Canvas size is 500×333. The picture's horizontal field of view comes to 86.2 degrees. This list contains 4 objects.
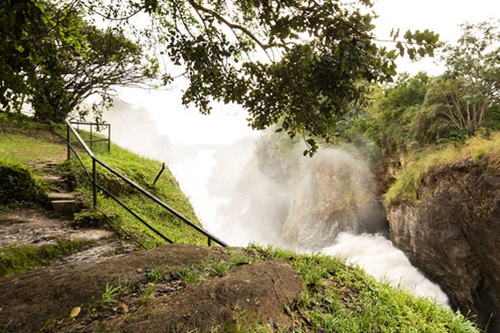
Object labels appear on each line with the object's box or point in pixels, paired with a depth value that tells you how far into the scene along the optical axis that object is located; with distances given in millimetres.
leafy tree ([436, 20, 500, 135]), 9023
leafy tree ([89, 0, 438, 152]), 2766
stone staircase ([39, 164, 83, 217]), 4652
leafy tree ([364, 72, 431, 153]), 12953
